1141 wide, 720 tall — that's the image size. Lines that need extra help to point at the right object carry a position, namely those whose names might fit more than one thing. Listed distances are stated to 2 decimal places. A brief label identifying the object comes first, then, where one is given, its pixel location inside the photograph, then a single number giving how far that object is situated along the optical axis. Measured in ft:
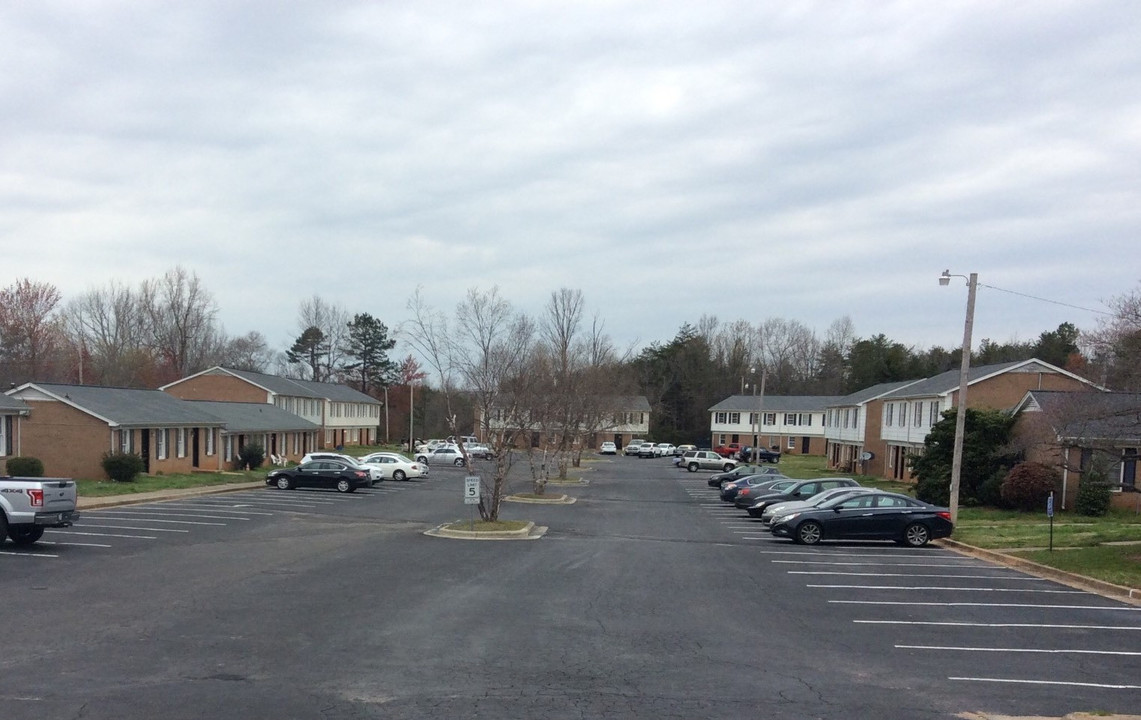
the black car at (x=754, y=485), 120.88
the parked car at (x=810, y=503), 87.24
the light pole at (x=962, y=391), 90.63
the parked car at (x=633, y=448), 325.01
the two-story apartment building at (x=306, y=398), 220.84
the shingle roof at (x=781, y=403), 326.03
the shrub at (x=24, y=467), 115.75
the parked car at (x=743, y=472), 143.68
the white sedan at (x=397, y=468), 164.35
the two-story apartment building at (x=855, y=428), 197.88
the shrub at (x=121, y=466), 125.80
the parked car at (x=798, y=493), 105.50
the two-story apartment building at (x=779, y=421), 327.06
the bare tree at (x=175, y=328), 296.30
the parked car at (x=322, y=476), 135.54
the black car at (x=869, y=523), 81.25
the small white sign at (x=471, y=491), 77.61
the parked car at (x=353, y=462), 141.69
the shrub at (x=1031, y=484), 112.37
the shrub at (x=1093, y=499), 107.55
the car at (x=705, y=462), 234.99
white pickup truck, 62.69
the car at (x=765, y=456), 261.11
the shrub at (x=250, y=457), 168.86
